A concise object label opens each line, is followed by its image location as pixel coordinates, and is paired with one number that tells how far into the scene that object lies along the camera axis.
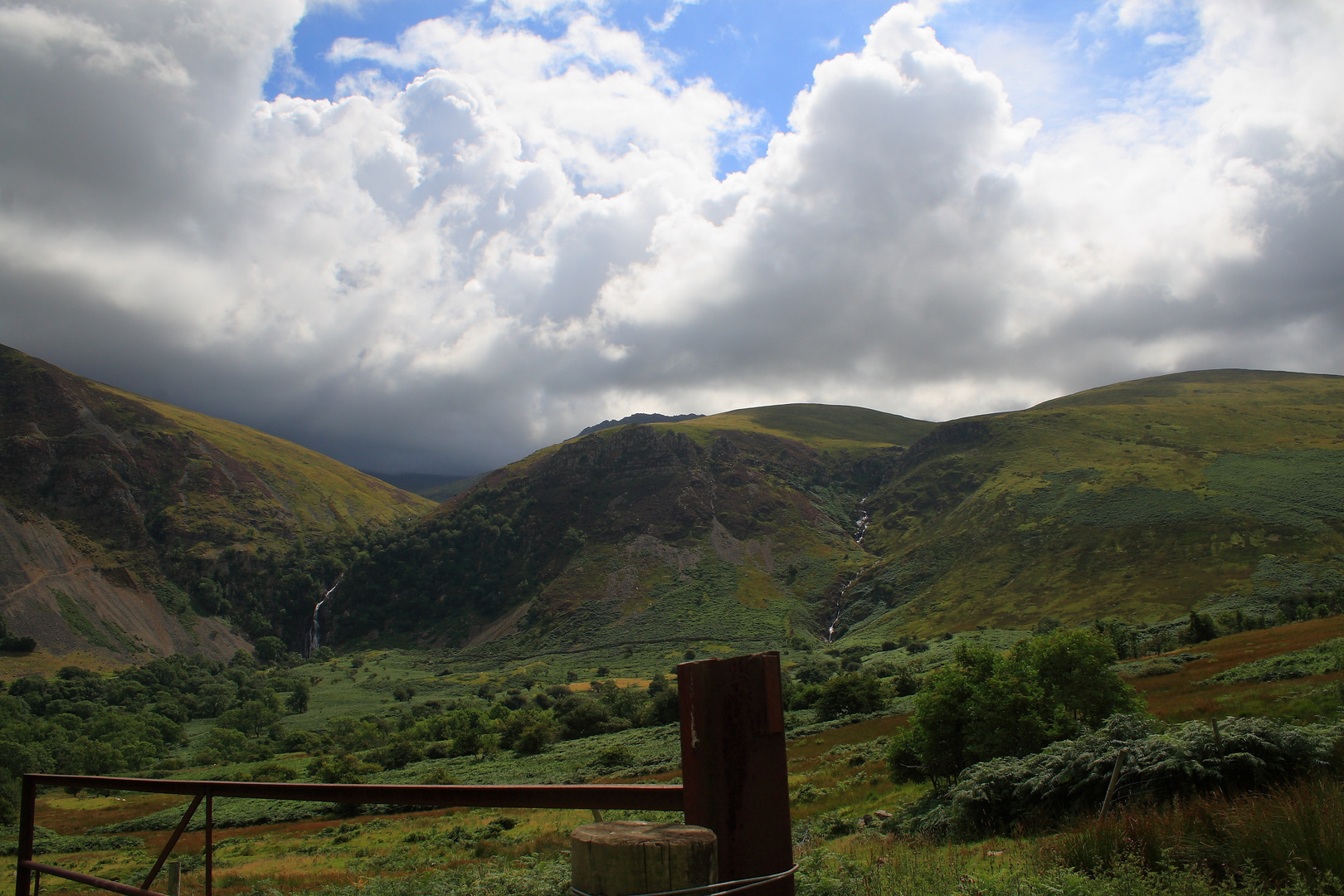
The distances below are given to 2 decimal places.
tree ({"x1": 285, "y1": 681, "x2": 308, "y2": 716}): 109.88
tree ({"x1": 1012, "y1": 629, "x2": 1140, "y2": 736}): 27.52
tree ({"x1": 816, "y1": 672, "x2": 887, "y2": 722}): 60.69
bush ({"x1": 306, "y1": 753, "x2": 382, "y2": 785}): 63.19
